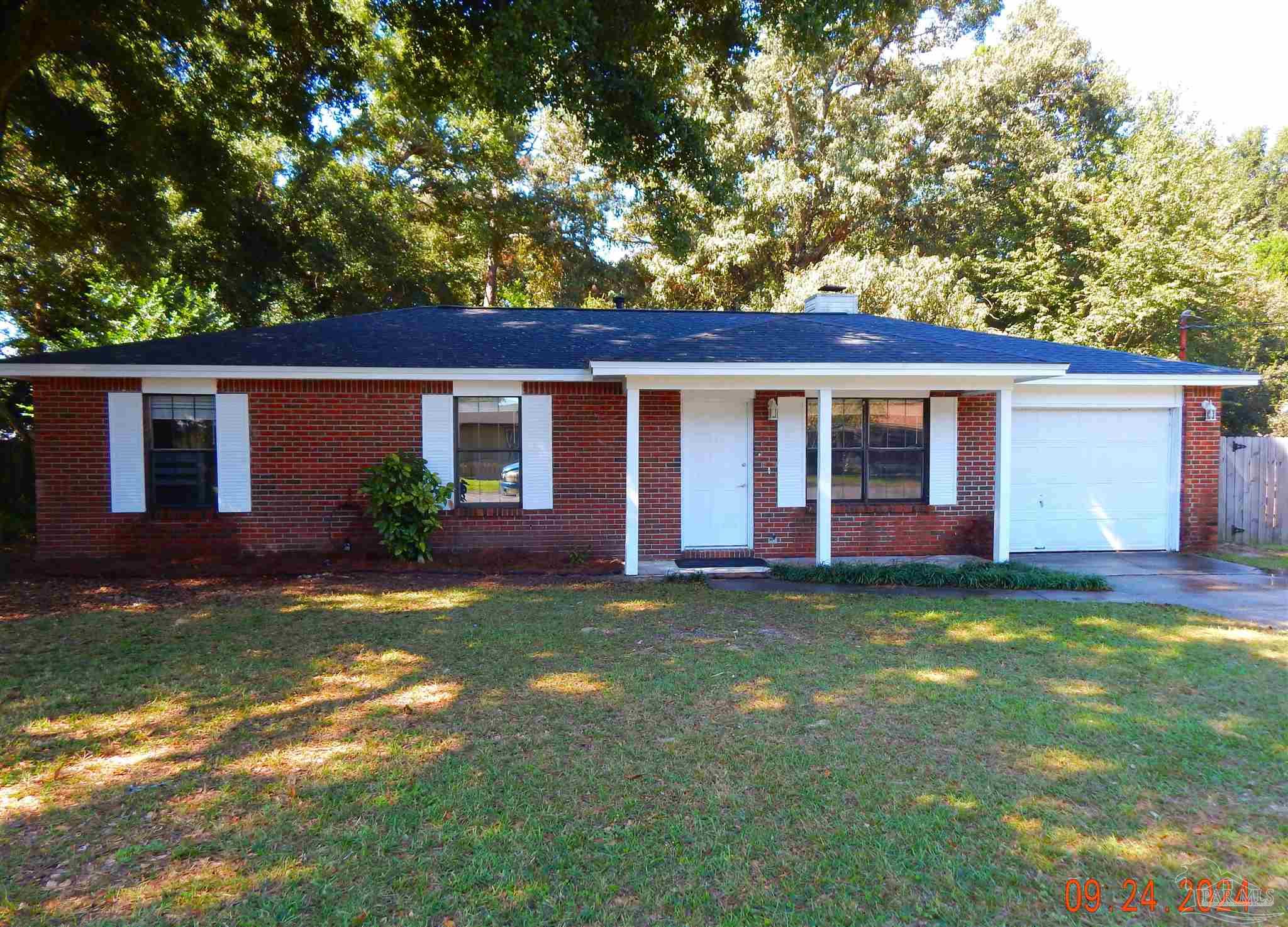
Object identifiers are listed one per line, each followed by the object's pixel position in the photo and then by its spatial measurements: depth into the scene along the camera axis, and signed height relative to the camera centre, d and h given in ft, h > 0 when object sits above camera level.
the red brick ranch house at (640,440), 31.71 +0.01
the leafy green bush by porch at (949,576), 29.55 -5.58
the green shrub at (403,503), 31.53 -2.65
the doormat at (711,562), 32.78 -5.48
